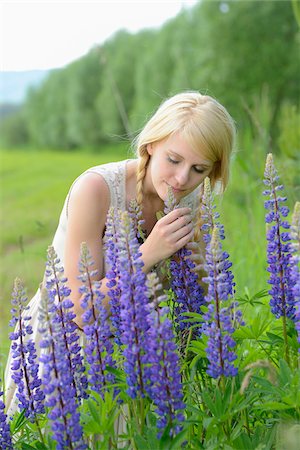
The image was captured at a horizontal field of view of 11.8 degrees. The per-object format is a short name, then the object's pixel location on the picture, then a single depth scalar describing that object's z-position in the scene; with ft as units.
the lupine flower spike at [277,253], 9.10
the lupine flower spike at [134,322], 8.48
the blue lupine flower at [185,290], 9.55
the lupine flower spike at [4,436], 9.03
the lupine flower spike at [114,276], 9.20
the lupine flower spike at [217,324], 8.58
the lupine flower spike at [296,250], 8.46
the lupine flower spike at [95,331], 8.71
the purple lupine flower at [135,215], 9.62
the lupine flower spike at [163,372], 8.36
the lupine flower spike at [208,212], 9.12
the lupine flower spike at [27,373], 9.00
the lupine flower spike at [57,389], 8.43
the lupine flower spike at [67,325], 8.83
